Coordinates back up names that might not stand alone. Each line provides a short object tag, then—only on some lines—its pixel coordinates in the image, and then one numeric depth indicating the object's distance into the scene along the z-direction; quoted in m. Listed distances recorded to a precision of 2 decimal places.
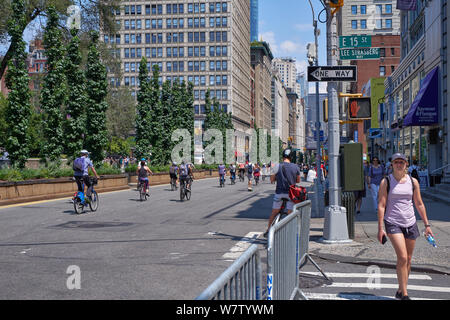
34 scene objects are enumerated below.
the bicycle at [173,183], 31.42
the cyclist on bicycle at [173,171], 31.08
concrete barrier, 19.04
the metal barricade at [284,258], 4.23
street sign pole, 10.49
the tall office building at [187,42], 115.12
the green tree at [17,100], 24.52
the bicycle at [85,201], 16.09
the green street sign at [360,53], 11.66
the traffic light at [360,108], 10.56
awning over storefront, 27.39
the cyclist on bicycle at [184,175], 22.63
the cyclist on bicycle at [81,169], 16.27
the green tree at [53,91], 28.59
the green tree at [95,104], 32.78
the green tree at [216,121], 75.62
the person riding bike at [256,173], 38.06
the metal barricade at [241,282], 2.79
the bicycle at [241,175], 47.88
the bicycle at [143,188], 22.11
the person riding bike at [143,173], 22.27
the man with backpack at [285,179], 10.48
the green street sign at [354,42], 11.62
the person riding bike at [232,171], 40.25
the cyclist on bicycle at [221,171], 35.31
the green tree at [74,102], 30.47
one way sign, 10.70
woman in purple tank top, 6.15
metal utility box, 10.21
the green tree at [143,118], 44.06
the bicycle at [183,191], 21.98
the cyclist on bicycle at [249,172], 30.43
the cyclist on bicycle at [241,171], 47.84
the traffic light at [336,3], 10.44
